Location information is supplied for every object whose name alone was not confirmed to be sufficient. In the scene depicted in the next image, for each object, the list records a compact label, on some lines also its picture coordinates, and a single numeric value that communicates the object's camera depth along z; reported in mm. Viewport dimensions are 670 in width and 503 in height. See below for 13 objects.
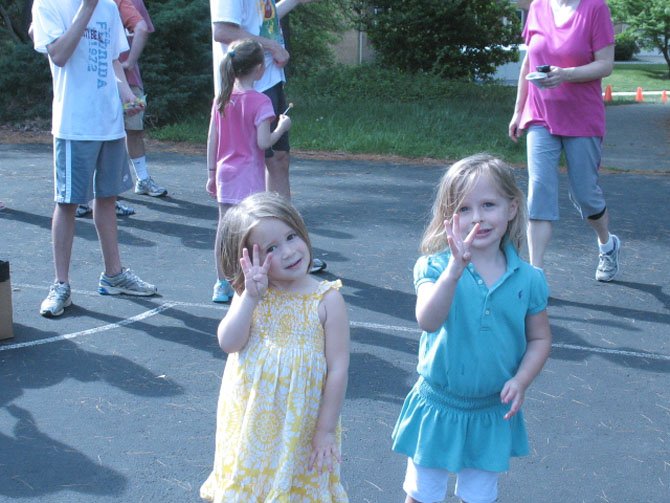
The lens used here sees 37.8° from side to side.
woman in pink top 5855
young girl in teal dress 2912
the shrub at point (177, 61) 16094
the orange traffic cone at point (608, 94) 27625
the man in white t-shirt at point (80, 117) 5770
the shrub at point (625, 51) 51688
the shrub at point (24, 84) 16203
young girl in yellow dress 2779
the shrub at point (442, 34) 22109
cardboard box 5398
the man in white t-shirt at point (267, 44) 6117
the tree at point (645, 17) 36969
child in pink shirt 5621
